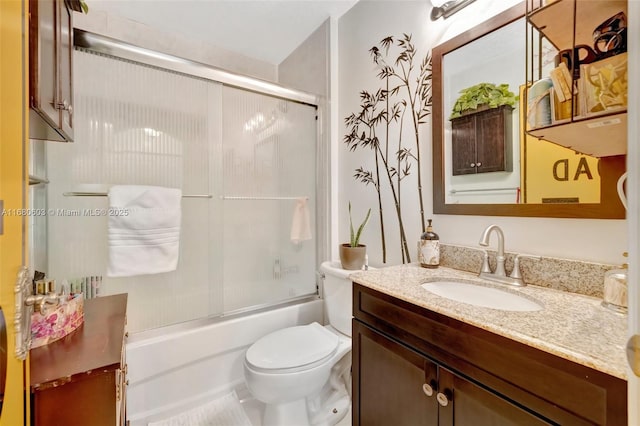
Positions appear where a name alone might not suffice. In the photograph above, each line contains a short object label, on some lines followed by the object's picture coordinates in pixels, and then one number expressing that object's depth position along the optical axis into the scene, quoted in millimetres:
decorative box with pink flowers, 748
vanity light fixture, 1234
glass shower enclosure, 1397
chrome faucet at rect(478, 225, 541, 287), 1001
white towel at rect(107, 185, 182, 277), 1401
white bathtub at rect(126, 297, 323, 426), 1424
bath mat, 1445
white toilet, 1241
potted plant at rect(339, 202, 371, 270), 1553
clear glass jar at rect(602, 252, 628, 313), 736
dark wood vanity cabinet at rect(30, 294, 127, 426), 632
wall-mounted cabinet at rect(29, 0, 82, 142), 670
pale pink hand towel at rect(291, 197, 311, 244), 2072
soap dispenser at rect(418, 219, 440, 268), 1248
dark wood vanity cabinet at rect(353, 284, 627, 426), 542
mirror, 902
